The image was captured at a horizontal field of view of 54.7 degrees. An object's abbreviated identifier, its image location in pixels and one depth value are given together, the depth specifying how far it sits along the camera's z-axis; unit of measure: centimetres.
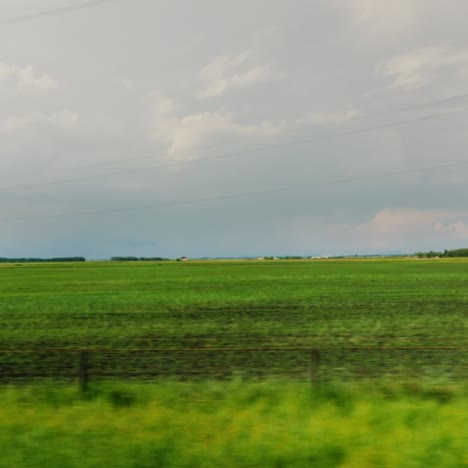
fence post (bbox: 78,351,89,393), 939
